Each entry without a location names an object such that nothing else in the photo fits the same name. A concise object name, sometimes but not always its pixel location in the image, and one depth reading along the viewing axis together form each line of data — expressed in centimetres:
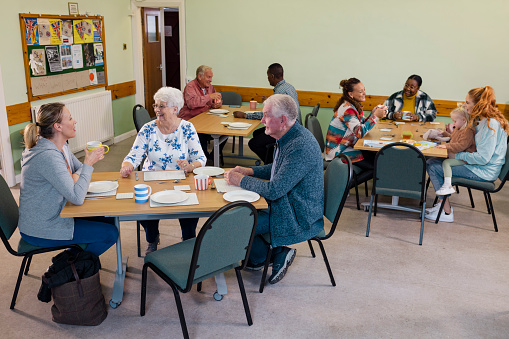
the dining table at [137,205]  249
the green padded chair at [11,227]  260
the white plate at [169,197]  257
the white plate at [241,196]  267
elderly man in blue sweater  273
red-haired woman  399
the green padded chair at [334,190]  285
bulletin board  505
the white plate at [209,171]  310
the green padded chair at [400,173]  370
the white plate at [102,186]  272
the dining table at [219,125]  477
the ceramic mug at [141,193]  258
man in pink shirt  560
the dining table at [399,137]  417
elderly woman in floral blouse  333
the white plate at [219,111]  570
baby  415
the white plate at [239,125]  491
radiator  588
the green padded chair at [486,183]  404
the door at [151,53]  772
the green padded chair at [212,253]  218
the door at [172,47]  898
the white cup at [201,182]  280
